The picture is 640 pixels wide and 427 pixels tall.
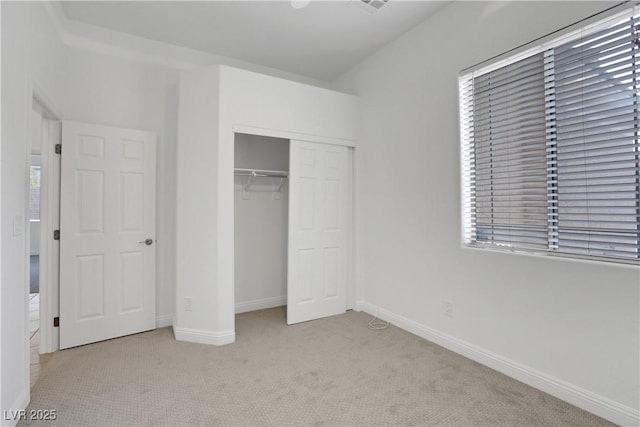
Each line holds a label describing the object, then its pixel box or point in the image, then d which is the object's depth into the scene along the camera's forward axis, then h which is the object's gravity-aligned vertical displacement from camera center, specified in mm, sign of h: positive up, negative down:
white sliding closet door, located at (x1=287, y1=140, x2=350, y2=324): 3355 -163
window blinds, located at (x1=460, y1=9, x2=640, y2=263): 1786 +454
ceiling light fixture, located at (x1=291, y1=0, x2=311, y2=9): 2535 +1717
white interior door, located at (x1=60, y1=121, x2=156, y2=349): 2809 -164
